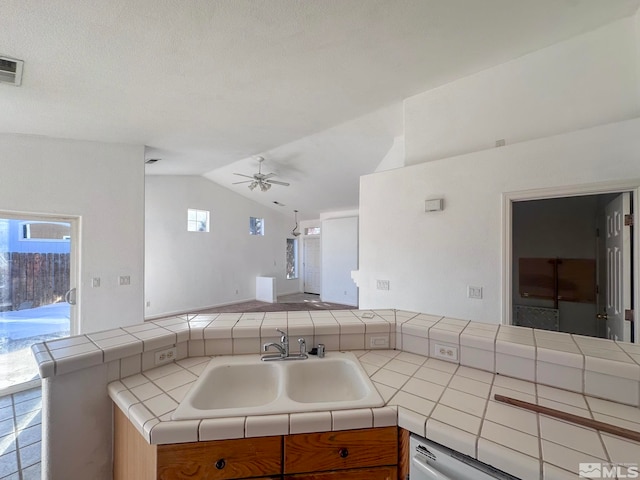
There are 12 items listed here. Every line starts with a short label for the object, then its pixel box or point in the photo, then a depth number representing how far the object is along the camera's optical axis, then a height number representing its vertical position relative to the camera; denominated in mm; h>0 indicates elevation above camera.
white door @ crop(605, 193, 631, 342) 1882 -185
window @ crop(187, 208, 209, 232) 6102 +540
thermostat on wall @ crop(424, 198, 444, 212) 2572 +370
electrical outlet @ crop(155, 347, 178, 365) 1285 -533
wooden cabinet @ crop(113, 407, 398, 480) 886 -713
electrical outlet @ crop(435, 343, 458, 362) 1315 -531
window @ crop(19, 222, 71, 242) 2842 +137
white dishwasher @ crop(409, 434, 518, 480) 786 -671
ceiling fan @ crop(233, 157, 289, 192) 4899 +1163
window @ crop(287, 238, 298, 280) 8930 -467
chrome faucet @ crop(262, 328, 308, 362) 1345 -533
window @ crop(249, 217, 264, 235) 7547 +510
